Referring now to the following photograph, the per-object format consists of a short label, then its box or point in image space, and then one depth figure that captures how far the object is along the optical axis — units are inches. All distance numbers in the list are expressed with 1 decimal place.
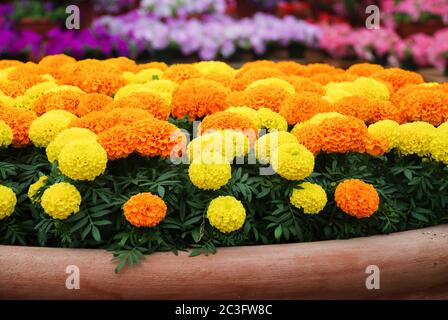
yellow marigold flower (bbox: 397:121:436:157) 87.0
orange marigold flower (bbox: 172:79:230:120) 95.8
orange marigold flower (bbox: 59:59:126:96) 111.3
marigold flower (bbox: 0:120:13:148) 84.5
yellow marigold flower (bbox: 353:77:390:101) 109.9
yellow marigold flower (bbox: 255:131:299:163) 82.1
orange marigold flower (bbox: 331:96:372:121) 97.9
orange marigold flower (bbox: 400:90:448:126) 95.9
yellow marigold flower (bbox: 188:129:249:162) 80.6
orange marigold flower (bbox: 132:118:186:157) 78.5
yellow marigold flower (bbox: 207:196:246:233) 75.0
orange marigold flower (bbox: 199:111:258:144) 86.0
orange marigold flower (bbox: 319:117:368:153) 81.9
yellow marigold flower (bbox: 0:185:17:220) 78.2
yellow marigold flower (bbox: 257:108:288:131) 93.7
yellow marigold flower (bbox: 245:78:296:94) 105.1
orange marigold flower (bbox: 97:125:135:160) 77.8
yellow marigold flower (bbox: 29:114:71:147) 87.7
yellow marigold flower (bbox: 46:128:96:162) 81.9
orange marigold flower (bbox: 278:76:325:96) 109.4
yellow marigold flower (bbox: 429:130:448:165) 85.1
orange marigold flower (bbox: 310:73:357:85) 122.8
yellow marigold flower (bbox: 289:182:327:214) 77.5
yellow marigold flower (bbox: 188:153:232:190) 76.0
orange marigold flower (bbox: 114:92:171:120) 94.0
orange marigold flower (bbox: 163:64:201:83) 118.3
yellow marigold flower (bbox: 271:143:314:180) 77.3
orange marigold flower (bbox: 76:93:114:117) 97.7
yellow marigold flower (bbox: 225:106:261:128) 92.2
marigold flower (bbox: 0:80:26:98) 108.8
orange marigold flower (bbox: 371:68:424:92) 121.1
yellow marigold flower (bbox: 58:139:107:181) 73.9
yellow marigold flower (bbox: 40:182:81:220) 74.2
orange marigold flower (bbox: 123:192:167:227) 72.9
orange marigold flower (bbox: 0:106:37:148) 88.4
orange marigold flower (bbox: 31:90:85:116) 99.2
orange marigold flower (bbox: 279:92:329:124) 94.7
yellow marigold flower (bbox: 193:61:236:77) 125.7
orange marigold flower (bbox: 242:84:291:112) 100.0
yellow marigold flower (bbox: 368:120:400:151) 88.4
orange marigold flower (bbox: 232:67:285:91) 113.9
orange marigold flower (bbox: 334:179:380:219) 77.5
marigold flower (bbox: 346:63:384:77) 130.2
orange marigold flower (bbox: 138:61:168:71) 131.9
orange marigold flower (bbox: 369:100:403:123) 99.0
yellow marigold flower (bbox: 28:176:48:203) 80.7
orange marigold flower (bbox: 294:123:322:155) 82.9
